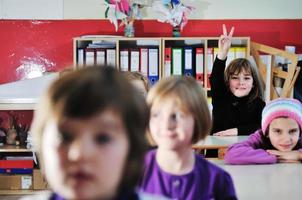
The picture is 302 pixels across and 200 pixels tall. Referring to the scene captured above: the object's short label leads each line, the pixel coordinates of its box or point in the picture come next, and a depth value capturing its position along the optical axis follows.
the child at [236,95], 3.43
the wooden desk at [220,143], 2.95
